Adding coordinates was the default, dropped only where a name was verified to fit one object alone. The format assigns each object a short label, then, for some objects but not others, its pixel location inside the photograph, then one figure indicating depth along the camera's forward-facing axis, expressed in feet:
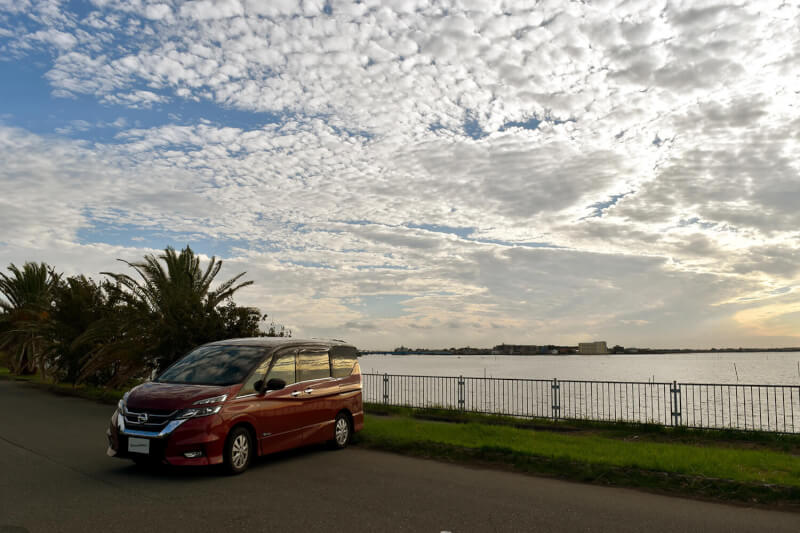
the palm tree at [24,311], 117.29
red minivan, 27.68
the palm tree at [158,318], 67.41
